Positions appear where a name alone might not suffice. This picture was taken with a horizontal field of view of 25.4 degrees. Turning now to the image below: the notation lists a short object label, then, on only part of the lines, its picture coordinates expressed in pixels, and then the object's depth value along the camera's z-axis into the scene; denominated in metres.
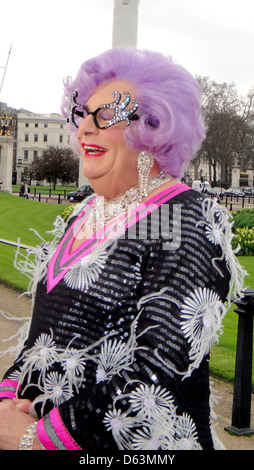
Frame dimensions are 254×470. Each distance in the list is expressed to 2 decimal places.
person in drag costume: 1.54
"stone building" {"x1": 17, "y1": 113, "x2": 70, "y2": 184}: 108.31
